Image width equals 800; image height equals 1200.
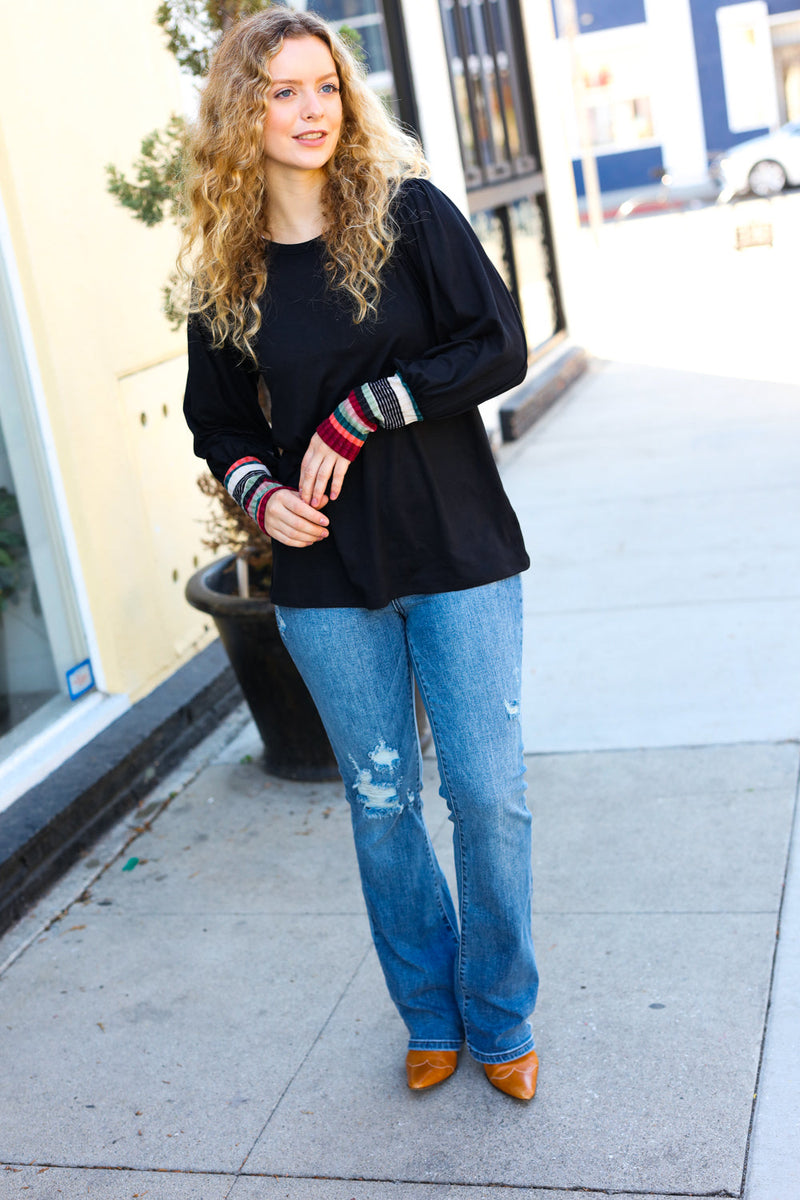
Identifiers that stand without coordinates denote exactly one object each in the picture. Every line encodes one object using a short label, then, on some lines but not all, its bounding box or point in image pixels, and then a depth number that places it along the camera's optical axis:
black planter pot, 4.16
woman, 2.32
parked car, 24.36
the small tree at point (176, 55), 3.98
